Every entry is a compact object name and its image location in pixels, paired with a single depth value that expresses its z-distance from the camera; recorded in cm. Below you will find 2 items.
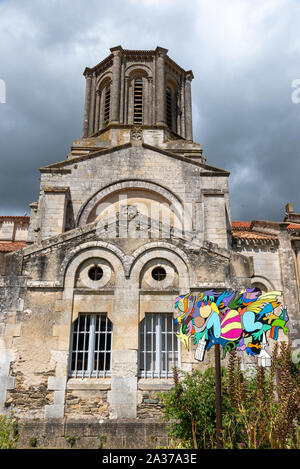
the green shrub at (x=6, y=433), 578
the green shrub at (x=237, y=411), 513
